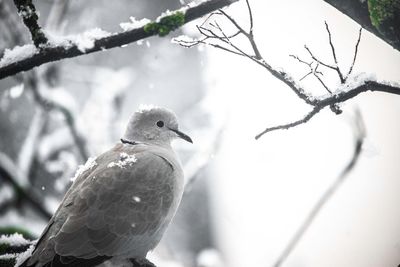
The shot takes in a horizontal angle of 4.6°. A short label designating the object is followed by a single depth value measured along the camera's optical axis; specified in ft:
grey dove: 11.82
